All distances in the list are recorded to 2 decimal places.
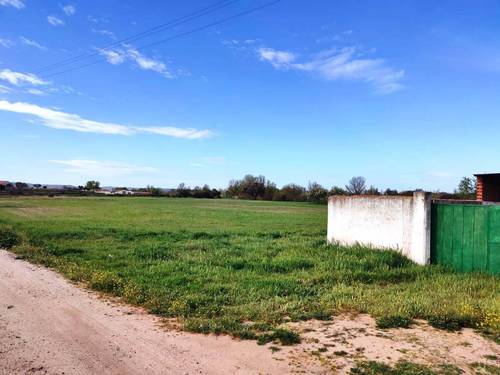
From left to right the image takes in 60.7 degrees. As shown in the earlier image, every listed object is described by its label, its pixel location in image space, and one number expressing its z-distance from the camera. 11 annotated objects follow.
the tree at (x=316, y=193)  71.31
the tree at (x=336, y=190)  60.68
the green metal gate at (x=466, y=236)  9.62
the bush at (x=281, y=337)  5.42
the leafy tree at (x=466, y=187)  43.93
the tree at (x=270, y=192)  88.88
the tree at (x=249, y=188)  92.19
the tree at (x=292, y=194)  83.56
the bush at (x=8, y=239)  14.56
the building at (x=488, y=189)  25.16
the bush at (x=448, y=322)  6.01
